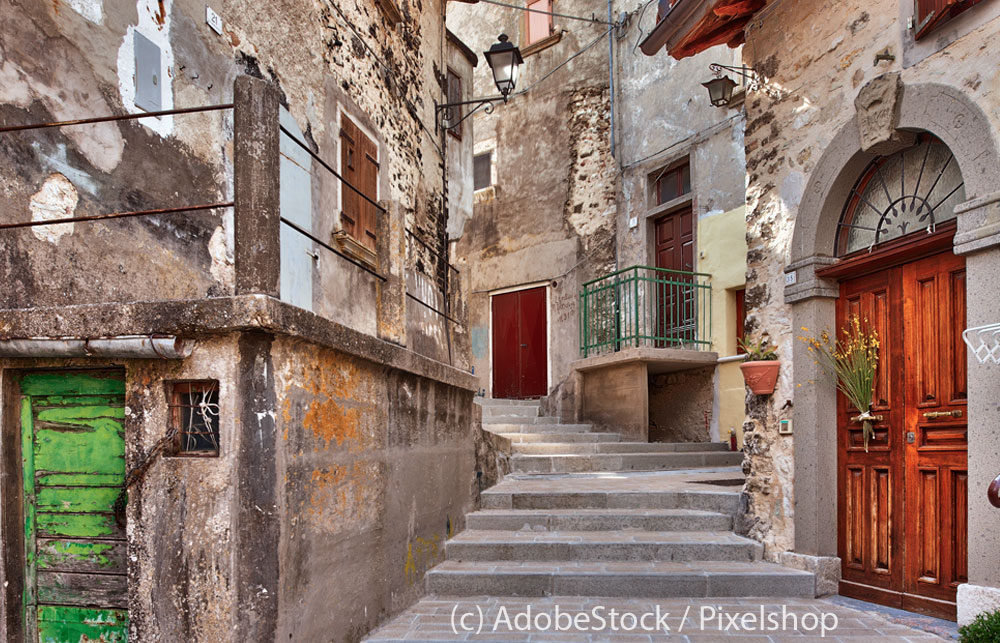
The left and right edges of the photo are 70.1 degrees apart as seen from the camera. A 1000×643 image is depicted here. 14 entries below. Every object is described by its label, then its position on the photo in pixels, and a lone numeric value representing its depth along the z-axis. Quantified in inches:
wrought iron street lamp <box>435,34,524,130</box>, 341.4
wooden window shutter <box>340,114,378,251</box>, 296.4
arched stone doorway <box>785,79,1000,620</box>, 143.3
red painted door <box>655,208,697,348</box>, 391.2
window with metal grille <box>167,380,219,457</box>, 115.6
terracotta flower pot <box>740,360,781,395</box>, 197.6
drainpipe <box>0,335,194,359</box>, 112.9
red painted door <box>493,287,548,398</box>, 473.4
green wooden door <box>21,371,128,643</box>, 121.0
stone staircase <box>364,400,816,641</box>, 182.2
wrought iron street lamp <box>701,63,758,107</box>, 339.6
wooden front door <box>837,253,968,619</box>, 155.2
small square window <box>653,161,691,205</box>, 411.5
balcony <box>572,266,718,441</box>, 361.7
